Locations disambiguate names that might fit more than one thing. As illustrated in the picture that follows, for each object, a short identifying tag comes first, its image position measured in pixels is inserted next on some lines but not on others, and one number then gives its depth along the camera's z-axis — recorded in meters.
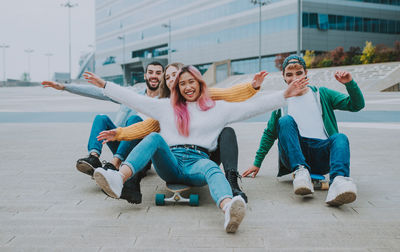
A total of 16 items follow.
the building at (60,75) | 114.26
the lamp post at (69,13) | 67.57
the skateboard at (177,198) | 3.34
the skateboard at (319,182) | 3.86
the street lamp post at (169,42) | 63.78
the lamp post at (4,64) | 90.78
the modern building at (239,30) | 45.59
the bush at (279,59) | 44.02
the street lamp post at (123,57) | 77.61
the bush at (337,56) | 38.13
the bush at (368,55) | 36.31
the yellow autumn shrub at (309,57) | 40.07
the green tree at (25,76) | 127.74
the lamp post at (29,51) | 101.14
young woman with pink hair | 3.29
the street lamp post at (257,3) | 46.13
